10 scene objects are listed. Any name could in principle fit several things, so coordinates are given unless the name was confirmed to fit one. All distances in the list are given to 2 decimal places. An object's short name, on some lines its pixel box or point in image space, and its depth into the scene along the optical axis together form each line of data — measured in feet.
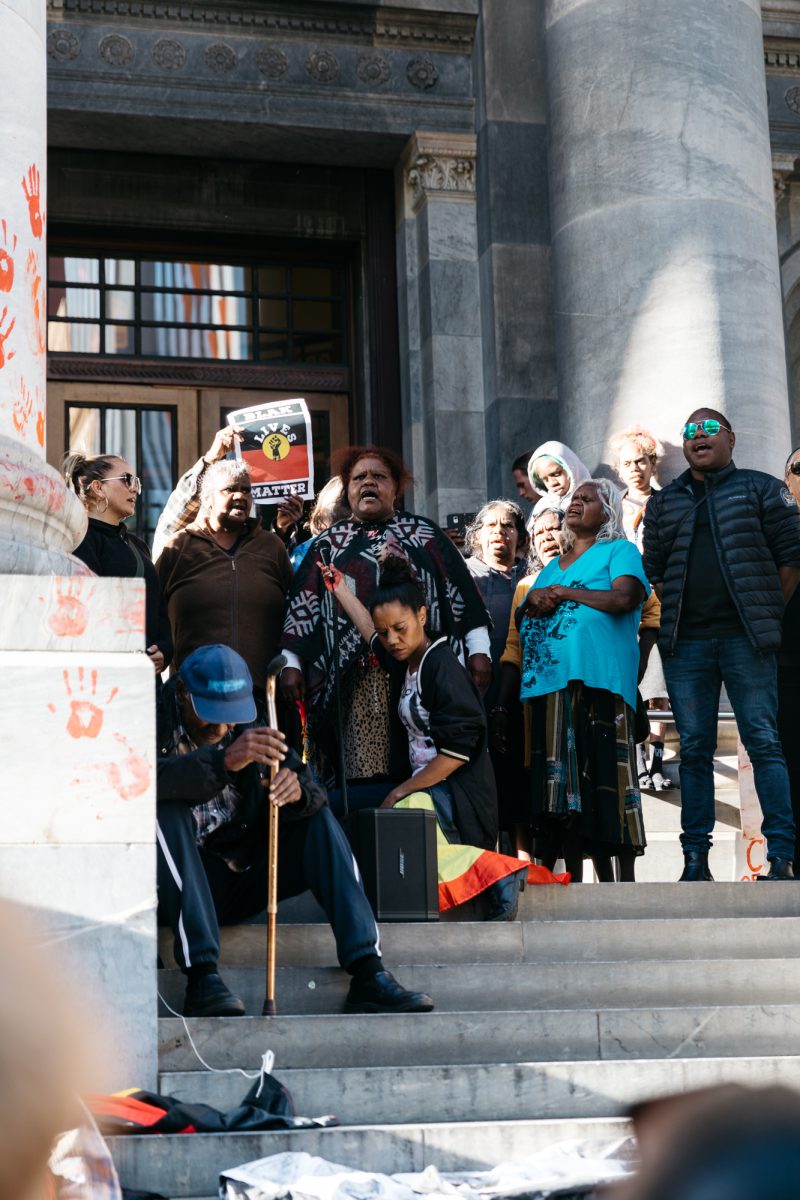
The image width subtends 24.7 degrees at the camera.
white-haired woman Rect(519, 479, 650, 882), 27.32
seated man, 20.13
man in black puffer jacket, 26.99
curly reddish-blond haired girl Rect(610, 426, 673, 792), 33.71
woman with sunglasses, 26.99
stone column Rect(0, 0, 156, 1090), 18.17
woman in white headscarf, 32.55
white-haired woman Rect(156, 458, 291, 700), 27.53
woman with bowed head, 25.03
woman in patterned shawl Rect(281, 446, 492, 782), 26.30
